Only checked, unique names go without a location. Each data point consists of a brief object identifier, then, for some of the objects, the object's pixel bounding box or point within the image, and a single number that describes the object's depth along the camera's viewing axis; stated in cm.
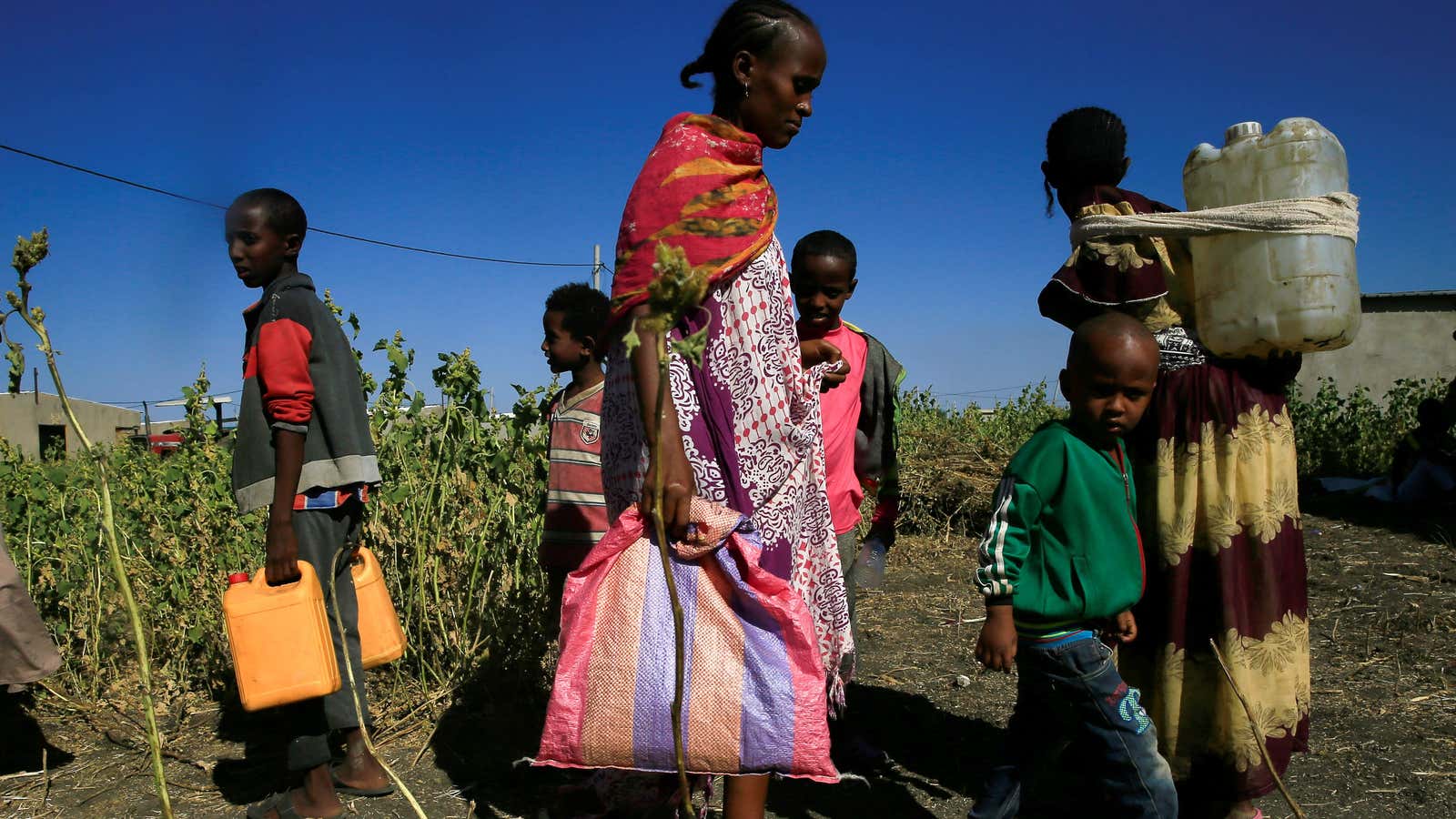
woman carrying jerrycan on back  238
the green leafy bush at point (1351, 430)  999
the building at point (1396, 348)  1410
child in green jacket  217
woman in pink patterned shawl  202
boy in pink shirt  328
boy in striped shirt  327
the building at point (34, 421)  2518
